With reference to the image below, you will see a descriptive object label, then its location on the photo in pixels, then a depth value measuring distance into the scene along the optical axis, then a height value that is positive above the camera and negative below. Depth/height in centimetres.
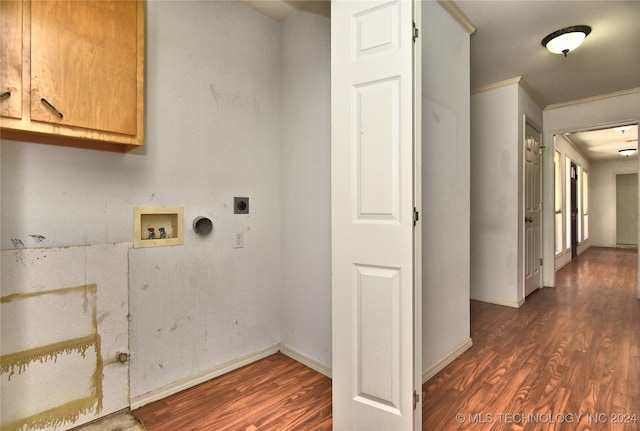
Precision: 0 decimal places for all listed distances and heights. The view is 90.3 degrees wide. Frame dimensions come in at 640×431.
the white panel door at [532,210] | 393 +6
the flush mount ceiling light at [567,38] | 257 +145
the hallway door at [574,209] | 689 +11
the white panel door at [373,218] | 142 -1
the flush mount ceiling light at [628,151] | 702 +140
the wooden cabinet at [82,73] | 132 +65
